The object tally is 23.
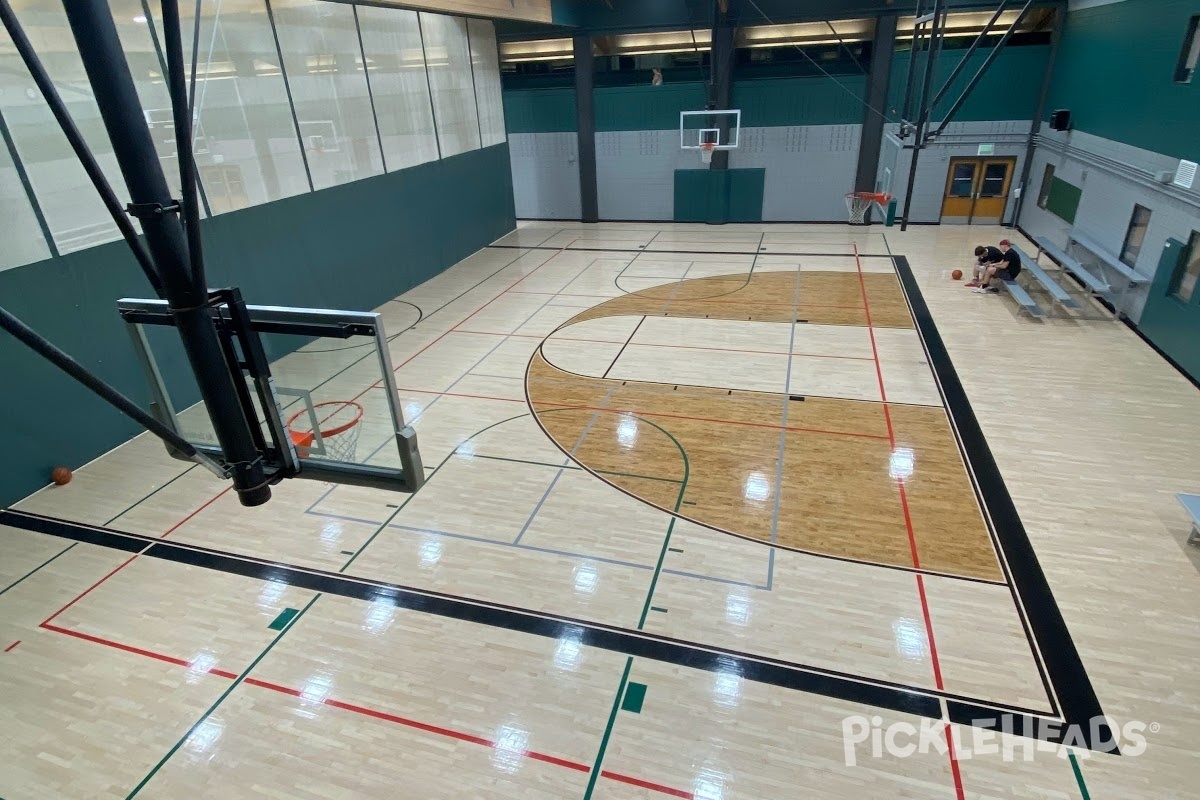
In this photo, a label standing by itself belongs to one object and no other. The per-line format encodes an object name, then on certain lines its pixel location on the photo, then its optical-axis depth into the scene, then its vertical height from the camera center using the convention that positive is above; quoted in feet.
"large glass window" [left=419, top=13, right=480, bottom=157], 45.16 +2.04
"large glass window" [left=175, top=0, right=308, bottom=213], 28.86 +0.49
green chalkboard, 42.87 -7.47
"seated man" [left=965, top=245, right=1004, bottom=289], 39.47 -9.70
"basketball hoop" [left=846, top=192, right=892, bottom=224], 55.21 -8.96
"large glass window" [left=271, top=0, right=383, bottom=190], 33.39 +1.52
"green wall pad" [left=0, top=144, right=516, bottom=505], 22.92 -6.99
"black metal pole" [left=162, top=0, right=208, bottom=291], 6.54 -0.08
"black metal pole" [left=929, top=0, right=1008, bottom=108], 24.94 +0.73
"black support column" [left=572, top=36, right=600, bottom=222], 58.23 -1.75
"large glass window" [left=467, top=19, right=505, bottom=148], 50.78 +2.34
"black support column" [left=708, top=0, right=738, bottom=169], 52.80 +3.20
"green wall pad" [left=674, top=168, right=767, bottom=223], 60.08 -8.24
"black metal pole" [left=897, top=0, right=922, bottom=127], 28.60 +0.88
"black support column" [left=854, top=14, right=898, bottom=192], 51.49 -0.95
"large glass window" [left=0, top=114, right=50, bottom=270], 21.71 -2.82
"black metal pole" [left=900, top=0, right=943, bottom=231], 24.17 -1.14
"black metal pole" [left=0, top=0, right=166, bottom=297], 7.16 -0.08
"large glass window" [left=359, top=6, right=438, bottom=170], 39.29 +1.81
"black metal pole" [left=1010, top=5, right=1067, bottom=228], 48.21 -1.79
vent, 29.07 -4.15
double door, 54.13 -8.17
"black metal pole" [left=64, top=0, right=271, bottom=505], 6.93 -0.92
